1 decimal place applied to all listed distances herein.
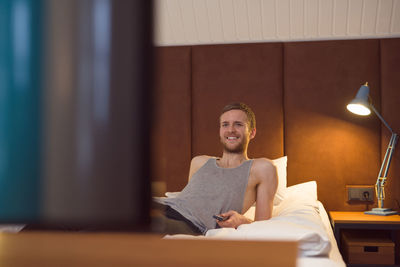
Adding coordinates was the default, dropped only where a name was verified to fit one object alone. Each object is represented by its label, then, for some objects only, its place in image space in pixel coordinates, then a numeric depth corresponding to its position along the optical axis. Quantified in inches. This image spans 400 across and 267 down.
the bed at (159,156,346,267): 49.3
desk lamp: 104.7
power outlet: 113.7
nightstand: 97.3
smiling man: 76.4
